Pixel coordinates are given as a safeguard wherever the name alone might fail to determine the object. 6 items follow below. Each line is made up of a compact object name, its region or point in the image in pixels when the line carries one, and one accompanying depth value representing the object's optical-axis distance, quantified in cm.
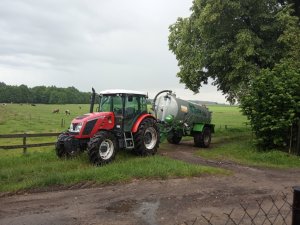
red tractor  866
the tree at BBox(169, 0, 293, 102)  1426
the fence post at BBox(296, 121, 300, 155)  1053
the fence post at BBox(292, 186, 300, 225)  196
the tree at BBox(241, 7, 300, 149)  1073
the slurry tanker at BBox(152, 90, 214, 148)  1251
